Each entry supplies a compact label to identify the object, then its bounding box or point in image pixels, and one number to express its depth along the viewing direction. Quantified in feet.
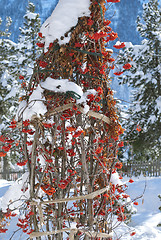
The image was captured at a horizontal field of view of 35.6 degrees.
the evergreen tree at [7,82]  49.37
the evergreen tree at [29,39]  50.60
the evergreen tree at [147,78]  42.19
